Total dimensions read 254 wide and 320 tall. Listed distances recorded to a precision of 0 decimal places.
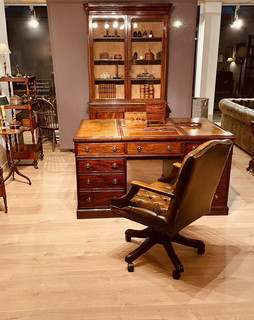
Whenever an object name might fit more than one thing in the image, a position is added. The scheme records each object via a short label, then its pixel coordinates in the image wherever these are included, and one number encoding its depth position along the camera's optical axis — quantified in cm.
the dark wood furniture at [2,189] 342
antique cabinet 498
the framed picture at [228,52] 1101
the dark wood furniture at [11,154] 419
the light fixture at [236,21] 889
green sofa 546
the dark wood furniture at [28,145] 471
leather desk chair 216
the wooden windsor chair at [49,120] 581
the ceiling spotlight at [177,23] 525
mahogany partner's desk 322
